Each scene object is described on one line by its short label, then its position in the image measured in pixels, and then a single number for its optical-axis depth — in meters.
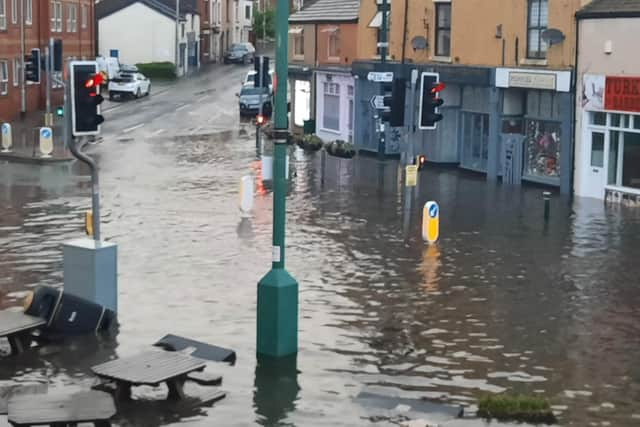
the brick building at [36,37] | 53.88
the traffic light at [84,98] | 15.79
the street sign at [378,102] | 33.17
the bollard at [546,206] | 26.97
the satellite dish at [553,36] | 33.72
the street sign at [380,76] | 36.72
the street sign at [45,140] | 39.69
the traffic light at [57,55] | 43.81
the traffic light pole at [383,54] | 40.31
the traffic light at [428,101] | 24.28
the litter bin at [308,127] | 46.25
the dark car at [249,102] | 60.19
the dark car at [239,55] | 98.88
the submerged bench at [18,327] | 14.05
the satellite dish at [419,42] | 41.06
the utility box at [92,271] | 15.77
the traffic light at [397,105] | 25.44
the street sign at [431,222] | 23.50
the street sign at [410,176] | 26.31
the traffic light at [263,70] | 42.66
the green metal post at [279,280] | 14.00
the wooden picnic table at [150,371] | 11.95
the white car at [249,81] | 64.15
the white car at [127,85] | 68.31
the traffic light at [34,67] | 45.06
